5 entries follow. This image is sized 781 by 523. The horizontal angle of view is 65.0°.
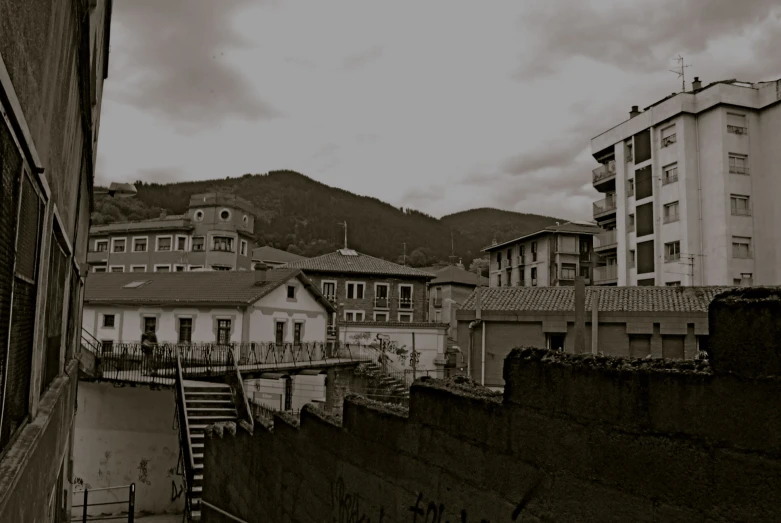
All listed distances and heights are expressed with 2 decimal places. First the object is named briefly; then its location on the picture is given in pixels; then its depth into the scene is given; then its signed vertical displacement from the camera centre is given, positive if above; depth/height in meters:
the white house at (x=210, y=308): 31.02 +0.61
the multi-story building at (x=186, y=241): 57.34 +7.50
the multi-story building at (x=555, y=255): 52.28 +6.16
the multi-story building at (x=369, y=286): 47.34 +2.87
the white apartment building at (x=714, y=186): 35.00 +8.38
